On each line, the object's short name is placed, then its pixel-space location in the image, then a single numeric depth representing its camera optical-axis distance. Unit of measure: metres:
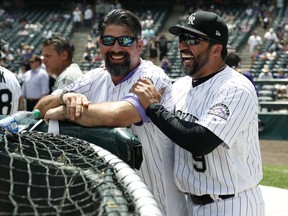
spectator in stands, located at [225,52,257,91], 7.17
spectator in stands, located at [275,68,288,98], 13.34
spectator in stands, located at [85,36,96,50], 27.14
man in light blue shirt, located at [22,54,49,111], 10.40
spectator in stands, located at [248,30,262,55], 24.75
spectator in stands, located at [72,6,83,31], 32.00
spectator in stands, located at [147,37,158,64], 25.13
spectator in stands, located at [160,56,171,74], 21.48
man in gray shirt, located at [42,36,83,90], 5.96
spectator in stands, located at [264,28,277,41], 24.42
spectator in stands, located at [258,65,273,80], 16.33
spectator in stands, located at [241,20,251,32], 26.80
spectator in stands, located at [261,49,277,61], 20.69
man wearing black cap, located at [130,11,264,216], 2.54
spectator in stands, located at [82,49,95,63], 25.44
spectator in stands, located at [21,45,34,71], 24.73
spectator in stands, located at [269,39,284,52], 22.83
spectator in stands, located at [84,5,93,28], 31.95
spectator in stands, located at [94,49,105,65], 23.99
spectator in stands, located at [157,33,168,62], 25.09
